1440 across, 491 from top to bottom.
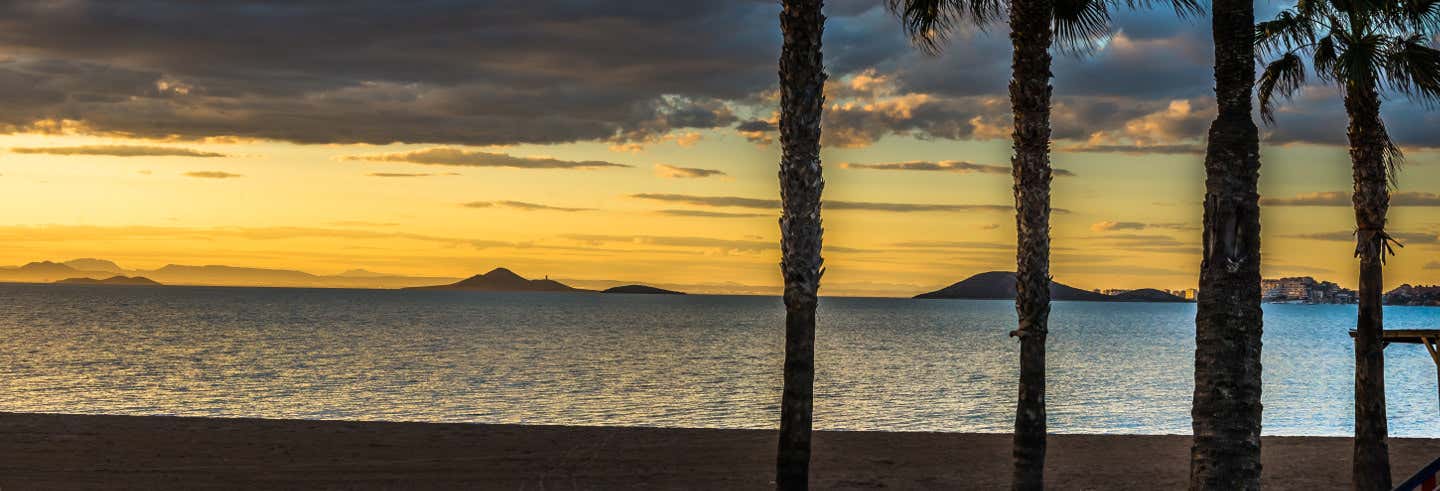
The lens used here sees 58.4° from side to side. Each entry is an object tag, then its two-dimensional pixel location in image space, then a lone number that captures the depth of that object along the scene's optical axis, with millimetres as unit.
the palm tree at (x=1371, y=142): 15758
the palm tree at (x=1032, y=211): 15891
